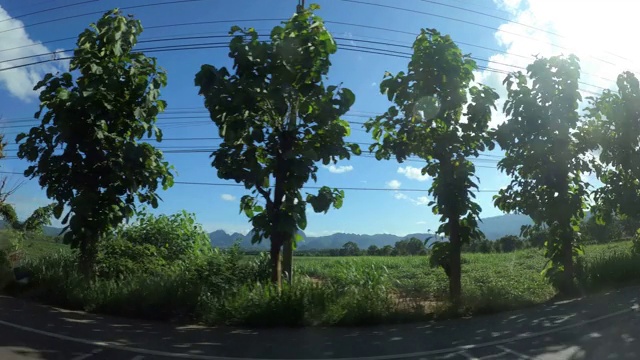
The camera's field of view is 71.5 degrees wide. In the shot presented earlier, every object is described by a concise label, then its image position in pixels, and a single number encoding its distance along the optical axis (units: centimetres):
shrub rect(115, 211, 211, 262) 1358
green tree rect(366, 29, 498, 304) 1004
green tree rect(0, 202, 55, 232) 1234
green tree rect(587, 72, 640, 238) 1307
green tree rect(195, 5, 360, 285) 863
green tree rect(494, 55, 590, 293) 1159
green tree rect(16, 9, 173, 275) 952
